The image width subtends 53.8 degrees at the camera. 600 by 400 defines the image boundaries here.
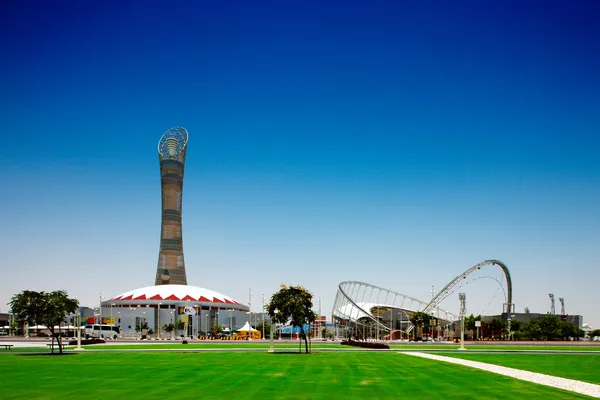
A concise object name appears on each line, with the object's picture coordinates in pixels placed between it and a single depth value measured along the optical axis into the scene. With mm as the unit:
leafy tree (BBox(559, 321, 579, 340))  156450
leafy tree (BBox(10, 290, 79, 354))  57375
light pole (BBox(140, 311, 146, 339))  186512
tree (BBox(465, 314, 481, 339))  167250
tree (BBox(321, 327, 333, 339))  183088
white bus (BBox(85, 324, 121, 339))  140612
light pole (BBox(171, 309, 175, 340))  159288
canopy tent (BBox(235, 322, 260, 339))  152638
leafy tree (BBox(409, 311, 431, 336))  154875
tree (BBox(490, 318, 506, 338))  172125
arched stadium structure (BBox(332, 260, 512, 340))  167500
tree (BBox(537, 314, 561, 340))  147750
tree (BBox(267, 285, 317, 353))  60000
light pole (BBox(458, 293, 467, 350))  103750
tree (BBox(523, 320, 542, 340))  148000
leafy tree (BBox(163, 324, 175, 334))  173250
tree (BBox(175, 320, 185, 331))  176375
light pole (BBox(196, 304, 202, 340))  185912
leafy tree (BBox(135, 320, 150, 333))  176750
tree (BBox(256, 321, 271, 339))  180900
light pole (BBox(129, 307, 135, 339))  182875
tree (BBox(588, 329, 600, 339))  196450
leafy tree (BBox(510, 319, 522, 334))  172000
